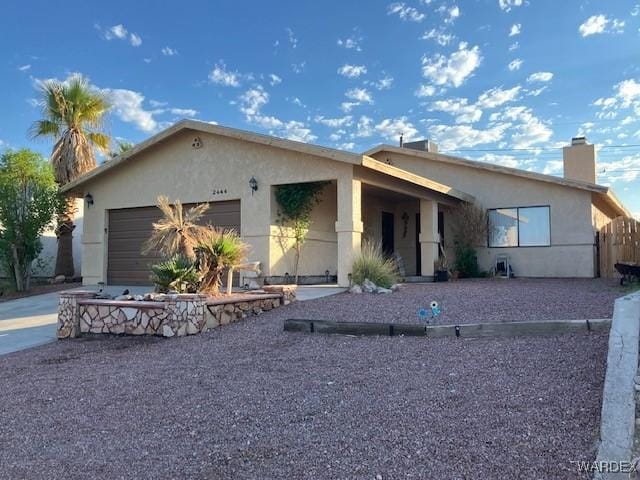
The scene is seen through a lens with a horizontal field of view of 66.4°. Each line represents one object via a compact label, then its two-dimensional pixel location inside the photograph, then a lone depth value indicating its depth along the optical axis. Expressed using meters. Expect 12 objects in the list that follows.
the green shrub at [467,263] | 15.90
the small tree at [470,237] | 15.93
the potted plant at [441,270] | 14.47
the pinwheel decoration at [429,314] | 6.42
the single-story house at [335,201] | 12.05
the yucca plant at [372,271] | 10.82
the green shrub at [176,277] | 8.40
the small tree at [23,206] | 14.25
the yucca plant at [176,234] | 8.68
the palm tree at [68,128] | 16.59
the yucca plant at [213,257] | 8.58
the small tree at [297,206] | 12.48
